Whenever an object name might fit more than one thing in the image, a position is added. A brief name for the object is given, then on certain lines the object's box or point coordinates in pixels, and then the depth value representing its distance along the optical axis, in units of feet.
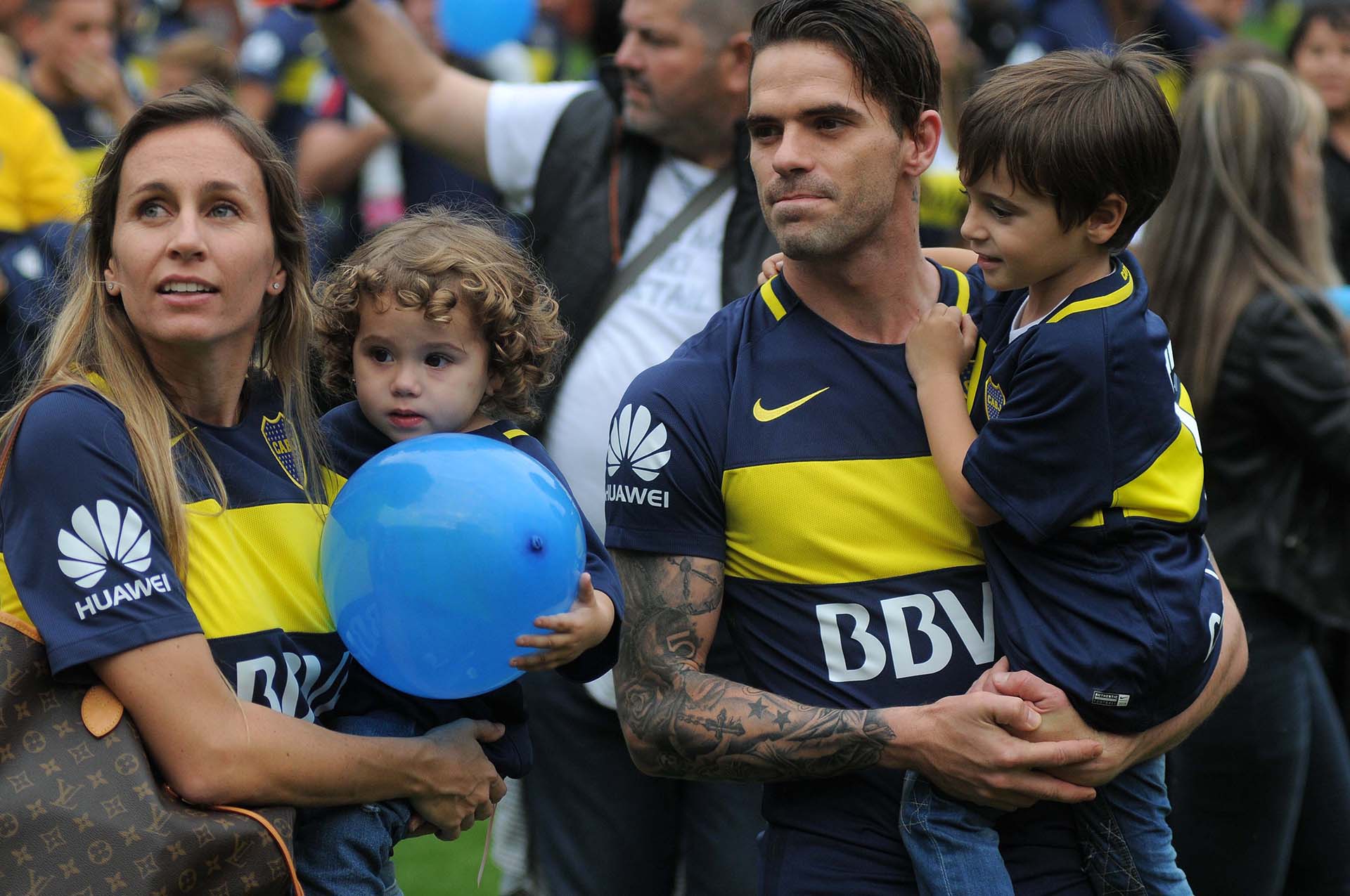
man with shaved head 25.80
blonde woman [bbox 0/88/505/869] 15.62
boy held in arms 17.19
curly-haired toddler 17.53
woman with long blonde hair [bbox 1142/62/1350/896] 27.27
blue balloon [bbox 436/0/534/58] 56.08
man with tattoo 18.04
